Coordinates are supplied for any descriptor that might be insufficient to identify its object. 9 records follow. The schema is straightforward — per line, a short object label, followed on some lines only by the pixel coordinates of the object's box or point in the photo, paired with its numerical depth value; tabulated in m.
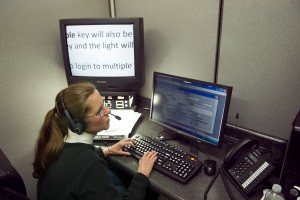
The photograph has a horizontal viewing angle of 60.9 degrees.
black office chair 0.74
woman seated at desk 0.89
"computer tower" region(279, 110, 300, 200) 0.76
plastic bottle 0.80
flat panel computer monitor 1.11
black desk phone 0.93
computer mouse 1.05
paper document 1.33
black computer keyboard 1.04
